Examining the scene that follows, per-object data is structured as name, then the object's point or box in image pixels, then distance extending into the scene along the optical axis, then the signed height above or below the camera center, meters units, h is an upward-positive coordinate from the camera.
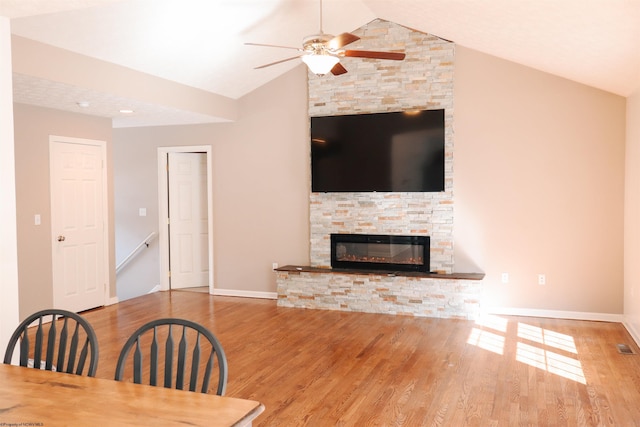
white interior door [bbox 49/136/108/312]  6.46 -0.25
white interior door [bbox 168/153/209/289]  8.39 -0.29
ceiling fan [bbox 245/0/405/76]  4.10 +1.17
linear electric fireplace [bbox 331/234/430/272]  6.81 -0.66
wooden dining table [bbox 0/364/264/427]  1.80 -0.71
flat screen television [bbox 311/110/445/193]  6.64 +0.60
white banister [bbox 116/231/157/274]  8.43 -0.73
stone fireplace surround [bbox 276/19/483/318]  6.51 -0.15
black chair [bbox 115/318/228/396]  2.16 -0.65
